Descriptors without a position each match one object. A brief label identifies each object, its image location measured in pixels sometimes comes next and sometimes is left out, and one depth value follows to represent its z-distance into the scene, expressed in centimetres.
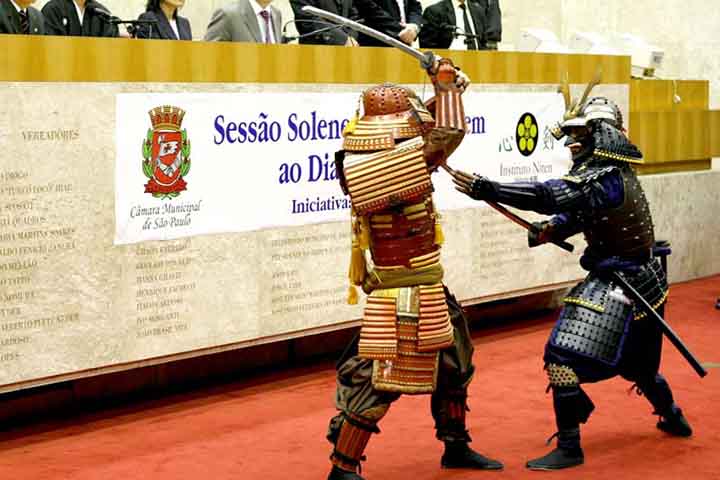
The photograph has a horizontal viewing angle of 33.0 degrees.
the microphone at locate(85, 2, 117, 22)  760
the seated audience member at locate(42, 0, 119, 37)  768
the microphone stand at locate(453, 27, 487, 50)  1095
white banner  669
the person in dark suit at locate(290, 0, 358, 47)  852
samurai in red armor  512
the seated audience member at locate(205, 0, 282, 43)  790
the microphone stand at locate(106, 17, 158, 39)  739
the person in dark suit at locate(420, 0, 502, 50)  1010
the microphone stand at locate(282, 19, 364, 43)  774
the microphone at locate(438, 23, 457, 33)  995
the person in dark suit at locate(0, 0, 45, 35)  696
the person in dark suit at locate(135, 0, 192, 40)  814
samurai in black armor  575
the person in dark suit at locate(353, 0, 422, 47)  905
